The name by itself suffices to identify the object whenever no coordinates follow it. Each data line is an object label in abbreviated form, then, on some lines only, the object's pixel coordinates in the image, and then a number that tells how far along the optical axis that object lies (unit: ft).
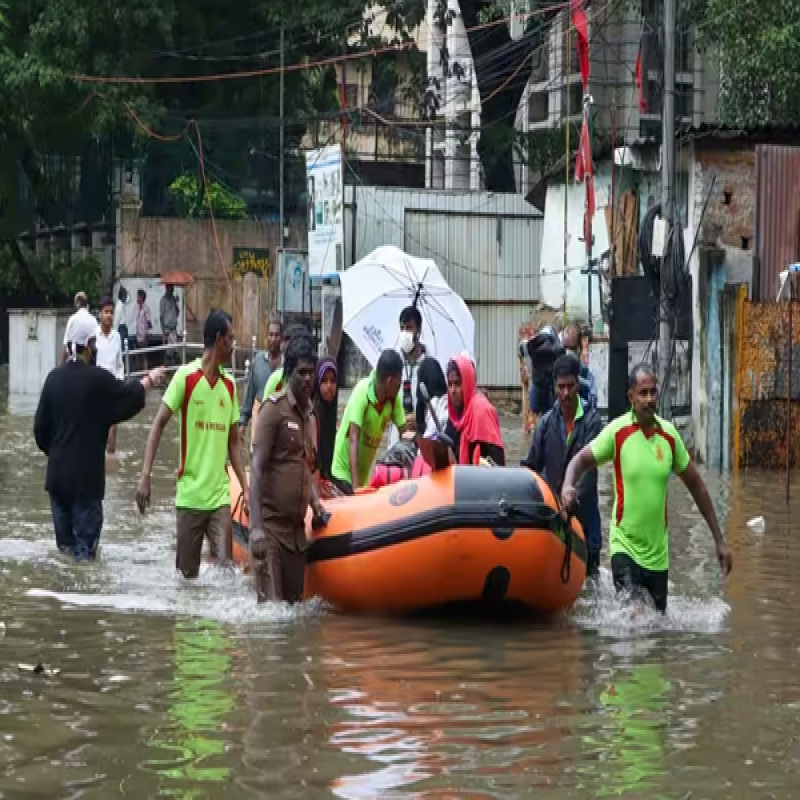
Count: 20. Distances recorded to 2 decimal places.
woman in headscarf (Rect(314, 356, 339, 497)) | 43.24
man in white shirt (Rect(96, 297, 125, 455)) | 63.36
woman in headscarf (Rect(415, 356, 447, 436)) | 42.70
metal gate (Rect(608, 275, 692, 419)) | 74.54
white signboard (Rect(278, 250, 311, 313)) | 125.80
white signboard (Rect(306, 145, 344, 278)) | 114.62
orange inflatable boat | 34.50
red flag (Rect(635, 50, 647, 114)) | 103.91
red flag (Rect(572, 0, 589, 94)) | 94.53
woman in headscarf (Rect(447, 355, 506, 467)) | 39.52
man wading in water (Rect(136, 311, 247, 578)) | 37.86
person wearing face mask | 46.80
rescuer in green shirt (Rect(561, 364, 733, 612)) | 33.19
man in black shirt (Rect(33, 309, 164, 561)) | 40.45
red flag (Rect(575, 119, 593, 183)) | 90.84
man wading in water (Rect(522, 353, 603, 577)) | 37.24
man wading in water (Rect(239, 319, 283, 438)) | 51.29
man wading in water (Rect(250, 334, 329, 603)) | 34.58
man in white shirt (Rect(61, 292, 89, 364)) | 58.80
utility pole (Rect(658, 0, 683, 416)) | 68.64
